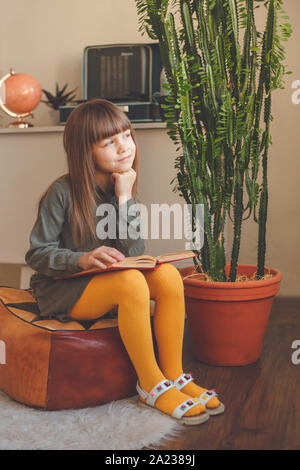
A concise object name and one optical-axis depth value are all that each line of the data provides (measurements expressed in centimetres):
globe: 210
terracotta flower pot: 143
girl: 116
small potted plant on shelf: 224
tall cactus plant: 141
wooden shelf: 181
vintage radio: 210
